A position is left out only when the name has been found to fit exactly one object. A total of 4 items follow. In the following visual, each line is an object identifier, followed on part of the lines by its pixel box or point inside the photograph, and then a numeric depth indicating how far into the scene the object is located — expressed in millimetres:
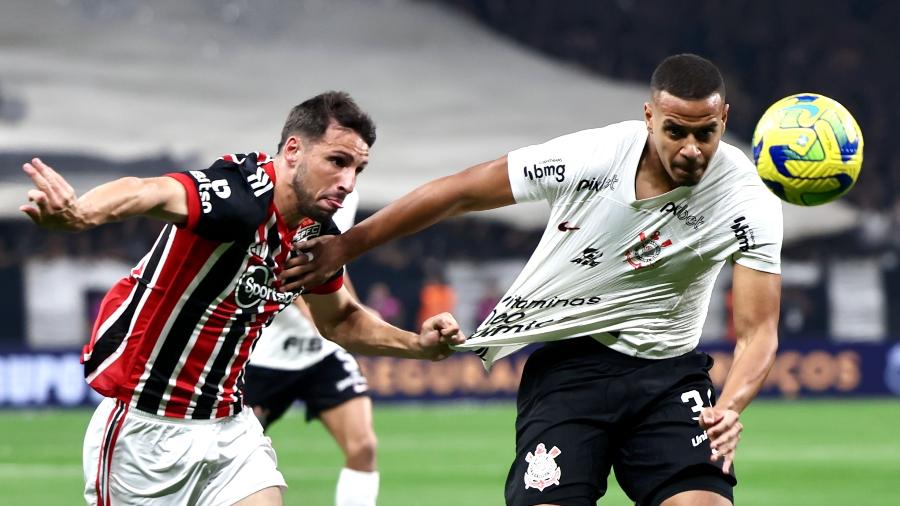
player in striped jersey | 9656
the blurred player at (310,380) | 15898
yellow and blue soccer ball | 9867
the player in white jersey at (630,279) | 10055
